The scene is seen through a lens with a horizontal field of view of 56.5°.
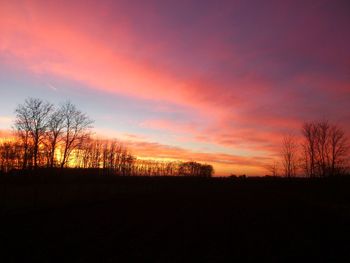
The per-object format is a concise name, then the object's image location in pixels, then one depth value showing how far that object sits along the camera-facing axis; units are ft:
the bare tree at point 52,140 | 198.36
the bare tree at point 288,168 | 332.39
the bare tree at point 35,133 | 185.26
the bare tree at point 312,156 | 288.71
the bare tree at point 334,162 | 251.82
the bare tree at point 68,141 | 214.69
